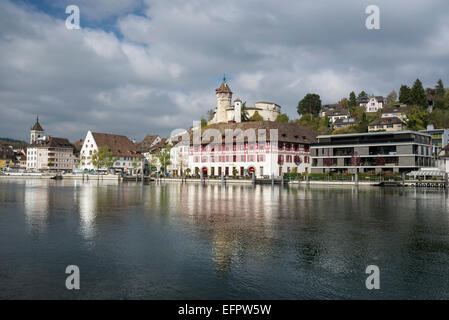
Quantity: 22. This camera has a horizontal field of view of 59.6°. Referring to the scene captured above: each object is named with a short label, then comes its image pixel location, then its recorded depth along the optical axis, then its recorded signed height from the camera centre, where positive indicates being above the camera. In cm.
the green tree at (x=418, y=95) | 13425 +2454
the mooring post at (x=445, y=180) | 6806 -242
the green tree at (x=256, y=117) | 14810 +1928
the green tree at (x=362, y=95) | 19525 +3622
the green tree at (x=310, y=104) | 17050 +2751
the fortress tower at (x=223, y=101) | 13775 +2366
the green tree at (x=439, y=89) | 14955 +2998
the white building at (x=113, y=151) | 14012 +651
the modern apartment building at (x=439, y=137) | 10419 +779
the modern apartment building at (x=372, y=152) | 8362 +329
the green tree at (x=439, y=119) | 11225 +1369
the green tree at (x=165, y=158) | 11338 +299
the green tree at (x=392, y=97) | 17938 +3192
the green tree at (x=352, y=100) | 17962 +3074
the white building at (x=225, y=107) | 12938 +2091
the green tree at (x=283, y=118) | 14710 +1863
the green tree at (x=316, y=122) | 13262 +1654
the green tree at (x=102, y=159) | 12731 +325
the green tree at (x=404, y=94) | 14238 +2683
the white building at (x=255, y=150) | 9656 +452
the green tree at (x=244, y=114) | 13806 +1900
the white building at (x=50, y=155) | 16562 +598
